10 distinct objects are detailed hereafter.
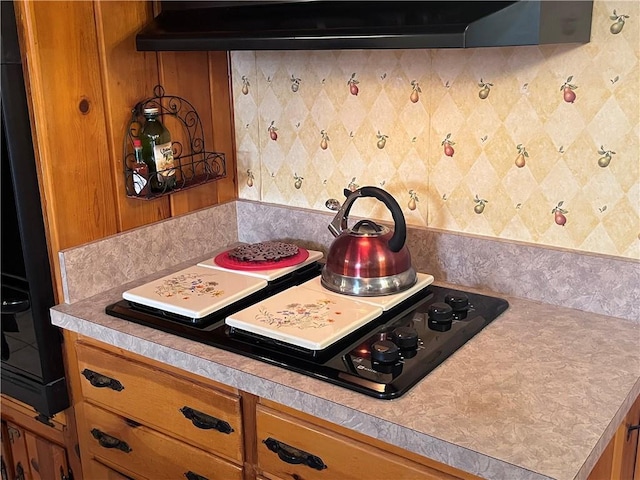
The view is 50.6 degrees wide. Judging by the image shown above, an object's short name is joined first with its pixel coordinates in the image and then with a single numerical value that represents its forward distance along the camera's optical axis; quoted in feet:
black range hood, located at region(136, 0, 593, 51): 3.73
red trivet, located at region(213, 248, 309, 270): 5.51
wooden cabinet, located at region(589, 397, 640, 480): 3.95
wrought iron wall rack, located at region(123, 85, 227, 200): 5.48
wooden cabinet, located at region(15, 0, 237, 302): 4.80
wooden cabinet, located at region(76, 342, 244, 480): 4.50
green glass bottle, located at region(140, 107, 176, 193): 5.50
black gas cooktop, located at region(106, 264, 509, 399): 3.96
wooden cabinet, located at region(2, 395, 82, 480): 5.80
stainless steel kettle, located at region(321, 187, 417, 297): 4.86
